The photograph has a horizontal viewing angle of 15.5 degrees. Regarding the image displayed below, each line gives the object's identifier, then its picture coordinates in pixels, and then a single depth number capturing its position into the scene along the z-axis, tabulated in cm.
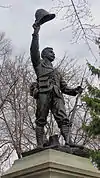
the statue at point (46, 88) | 720
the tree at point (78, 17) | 612
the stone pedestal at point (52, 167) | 618
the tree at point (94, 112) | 1502
